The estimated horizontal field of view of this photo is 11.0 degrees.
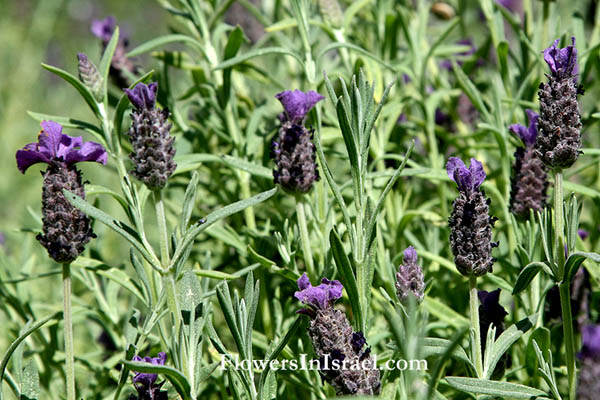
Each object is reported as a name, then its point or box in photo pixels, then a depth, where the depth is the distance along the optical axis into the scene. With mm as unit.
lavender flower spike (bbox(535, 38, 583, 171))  937
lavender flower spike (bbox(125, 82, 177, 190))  941
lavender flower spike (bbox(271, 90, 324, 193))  973
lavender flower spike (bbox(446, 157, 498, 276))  939
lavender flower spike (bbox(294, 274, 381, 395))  926
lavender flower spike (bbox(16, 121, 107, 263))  951
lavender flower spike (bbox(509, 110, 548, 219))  984
